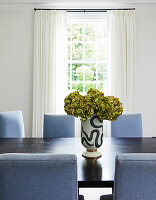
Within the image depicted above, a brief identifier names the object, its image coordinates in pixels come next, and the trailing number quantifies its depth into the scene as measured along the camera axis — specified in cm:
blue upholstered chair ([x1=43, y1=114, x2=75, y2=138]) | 232
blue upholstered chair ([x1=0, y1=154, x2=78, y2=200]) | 87
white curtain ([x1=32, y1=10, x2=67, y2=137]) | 352
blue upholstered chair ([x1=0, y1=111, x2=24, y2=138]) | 225
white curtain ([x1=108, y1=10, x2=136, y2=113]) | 352
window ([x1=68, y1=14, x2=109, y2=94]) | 372
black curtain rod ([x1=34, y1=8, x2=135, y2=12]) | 353
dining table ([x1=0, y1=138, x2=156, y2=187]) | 113
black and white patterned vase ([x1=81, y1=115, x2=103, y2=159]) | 142
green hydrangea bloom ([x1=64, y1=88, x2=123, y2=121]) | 138
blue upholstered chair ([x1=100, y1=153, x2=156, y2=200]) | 86
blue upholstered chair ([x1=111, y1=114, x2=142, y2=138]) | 229
